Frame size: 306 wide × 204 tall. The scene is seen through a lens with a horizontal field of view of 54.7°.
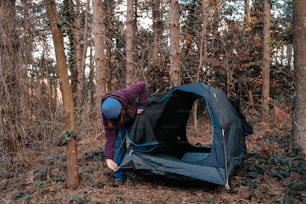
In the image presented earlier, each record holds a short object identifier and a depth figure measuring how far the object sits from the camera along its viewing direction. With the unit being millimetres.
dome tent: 3959
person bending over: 3930
